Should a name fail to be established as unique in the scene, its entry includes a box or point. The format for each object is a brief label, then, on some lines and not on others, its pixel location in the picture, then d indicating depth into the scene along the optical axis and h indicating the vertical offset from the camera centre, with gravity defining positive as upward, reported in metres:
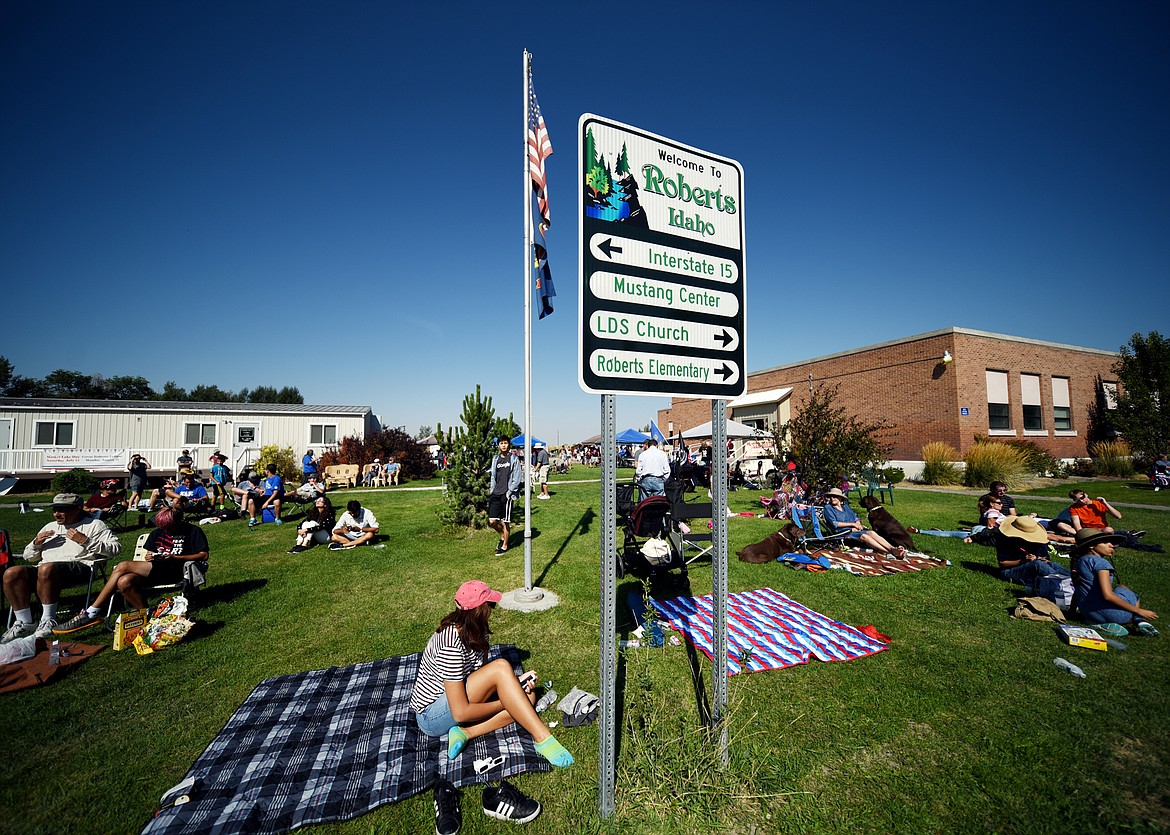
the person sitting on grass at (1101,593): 4.62 -1.60
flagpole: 5.94 +1.37
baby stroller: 5.87 -1.35
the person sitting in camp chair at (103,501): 9.99 -1.18
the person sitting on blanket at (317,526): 9.20 -1.64
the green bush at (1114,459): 18.75 -0.97
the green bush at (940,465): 17.81 -1.07
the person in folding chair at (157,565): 5.28 -1.40
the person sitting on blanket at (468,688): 3.16 -1.69
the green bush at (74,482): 17.30 -1.27
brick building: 19.75 +2.31
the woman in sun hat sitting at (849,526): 7.67 -1.48
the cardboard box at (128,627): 4.77 -1.89
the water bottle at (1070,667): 3.86 -1.95
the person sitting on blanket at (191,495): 12.34 -1.32
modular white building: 21.67 +0.79
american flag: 5.98 +3.77
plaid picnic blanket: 2.59 -2.04
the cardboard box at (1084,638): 4.33 -1.90
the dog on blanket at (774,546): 7.79 -1.81
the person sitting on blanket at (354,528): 9.34 -1.71
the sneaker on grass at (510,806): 2.52 -1.97
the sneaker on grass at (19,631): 4.80 -1.92
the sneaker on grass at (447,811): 2.44 -1.97
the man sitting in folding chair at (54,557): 5.00 -1.25
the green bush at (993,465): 16.41 -1.03
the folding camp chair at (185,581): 5.57 -1.63
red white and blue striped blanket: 4.32 -2.00
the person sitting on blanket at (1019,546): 6.17 -1.50
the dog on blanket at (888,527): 7.80 -1.50
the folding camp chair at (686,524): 4.95 -1.16
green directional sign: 2.43 +0.98
